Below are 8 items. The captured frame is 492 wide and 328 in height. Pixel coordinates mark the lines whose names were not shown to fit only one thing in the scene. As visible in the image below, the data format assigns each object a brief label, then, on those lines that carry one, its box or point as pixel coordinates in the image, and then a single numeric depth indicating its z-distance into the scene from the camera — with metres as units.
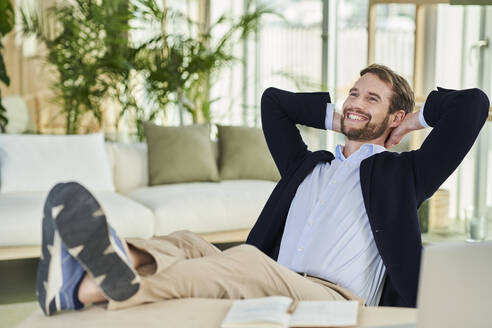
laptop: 2.71
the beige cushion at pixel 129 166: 6.53
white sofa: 5.35
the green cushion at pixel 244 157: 6.74
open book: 2.90
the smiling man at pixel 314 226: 3.04
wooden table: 2.98
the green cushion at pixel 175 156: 6.50
